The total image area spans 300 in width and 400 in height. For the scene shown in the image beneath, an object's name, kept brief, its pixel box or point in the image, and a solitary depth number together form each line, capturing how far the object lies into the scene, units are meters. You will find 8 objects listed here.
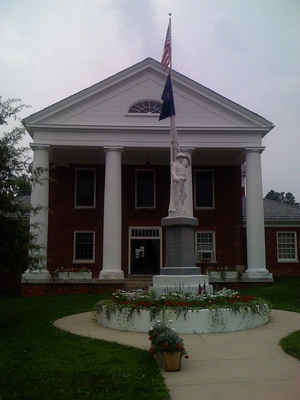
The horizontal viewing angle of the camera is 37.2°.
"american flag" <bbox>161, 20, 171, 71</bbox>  16.39
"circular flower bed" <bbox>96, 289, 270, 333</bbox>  10.74
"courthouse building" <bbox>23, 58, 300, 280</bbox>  24.28
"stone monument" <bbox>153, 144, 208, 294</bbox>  13.30
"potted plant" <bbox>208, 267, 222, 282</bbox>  23.09
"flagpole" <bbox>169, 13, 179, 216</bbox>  15.19
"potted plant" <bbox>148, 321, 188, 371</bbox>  7.05
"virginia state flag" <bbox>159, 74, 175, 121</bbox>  15.87
